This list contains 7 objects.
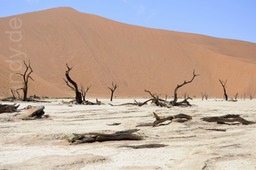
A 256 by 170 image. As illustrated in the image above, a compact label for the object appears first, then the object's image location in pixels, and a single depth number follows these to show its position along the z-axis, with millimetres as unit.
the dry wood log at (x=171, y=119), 9011
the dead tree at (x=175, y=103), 17945
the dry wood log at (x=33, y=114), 10728
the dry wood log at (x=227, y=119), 9641
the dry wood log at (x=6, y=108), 12234
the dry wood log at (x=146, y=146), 5969
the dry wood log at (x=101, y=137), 6527
